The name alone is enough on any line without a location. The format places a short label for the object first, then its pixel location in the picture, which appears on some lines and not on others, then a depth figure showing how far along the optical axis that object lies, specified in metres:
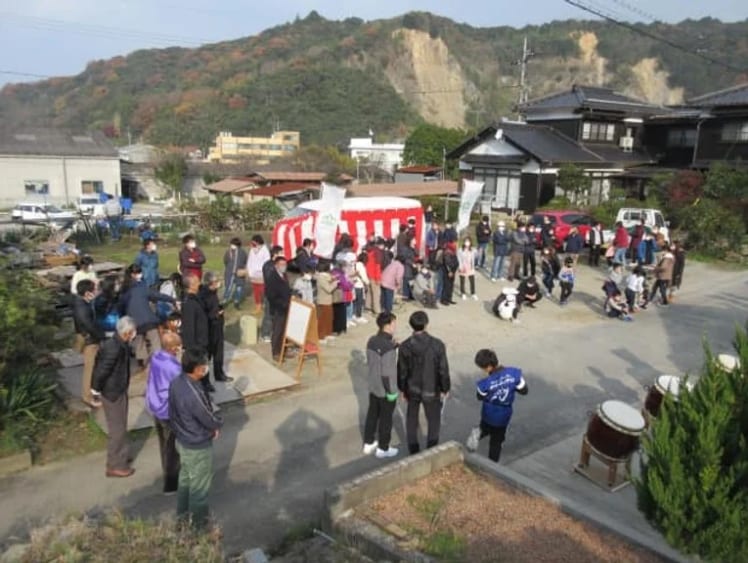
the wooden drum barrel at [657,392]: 6.69
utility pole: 36.28
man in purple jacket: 5.54
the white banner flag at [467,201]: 18.64
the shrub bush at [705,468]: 3.85
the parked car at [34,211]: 30.08
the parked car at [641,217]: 22.02
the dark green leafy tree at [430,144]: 52.00
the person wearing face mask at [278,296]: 9.20
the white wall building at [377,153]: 60.63
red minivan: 20.09
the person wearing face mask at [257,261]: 11.75
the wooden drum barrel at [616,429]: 6.05
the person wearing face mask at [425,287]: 13.41
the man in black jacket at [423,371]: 6.17
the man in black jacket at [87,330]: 7.18
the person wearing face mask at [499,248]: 16.03
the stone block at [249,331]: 10.32
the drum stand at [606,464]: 6.23
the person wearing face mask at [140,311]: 8.03
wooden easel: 8.80
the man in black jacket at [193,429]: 4.89
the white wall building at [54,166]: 40.31
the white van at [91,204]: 32.68
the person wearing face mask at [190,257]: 11.77
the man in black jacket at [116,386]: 5.84
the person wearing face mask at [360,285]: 11.77
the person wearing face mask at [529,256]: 15.95
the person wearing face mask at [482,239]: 17.14
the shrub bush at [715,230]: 21.41
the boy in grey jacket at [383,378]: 6.29
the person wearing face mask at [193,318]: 7.37
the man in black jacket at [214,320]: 7.84
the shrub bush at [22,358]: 6.39
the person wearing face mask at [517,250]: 15.85
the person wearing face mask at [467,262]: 14.23
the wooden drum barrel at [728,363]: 4.26
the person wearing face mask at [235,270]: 12.27
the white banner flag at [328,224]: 12.84
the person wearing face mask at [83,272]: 9.53
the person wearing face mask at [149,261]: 11.50
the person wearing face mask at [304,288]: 9.91
